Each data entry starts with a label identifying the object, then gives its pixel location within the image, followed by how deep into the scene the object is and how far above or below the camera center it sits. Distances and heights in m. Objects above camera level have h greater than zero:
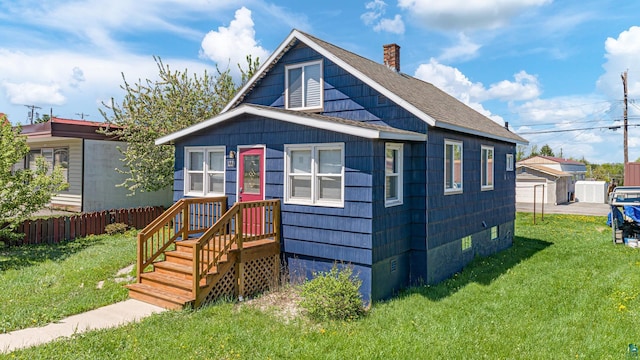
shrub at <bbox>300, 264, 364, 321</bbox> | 6.71 -1.94
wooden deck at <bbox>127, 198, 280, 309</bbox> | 7.43 -1.65
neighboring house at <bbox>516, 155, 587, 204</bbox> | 33.27 +1.60
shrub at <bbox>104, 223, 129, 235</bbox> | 14.31 -1.65
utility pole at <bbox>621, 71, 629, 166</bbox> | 29.03 +4.73
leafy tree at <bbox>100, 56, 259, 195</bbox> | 16.53 +2.97
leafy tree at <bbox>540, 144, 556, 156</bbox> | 67.12 +5.90
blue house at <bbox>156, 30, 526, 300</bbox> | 7.91 +0.41
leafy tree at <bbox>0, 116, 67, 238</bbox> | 11.03 -0.05
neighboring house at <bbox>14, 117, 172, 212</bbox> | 16.52 +0.72
